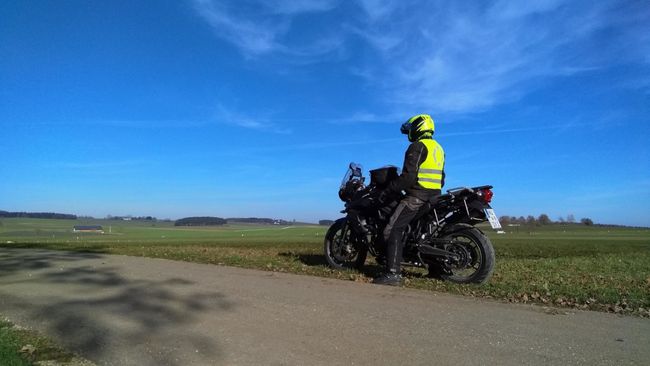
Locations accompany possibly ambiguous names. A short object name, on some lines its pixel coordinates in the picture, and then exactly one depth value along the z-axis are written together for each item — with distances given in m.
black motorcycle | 7.20
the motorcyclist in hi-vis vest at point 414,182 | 7.35
